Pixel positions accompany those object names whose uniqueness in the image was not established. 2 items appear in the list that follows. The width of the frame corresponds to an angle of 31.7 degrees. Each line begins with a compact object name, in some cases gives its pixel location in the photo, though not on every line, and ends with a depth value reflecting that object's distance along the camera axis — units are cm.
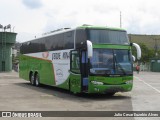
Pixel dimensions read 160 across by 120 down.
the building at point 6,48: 4403
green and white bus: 1258
